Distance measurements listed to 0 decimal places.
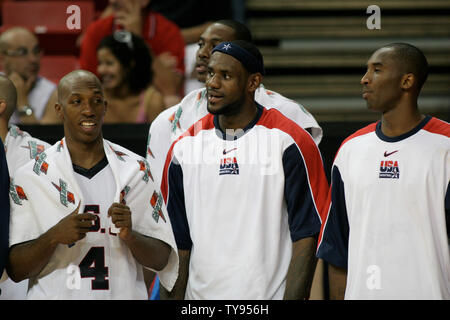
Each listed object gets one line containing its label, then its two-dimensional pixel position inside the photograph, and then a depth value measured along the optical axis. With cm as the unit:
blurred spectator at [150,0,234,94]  1489
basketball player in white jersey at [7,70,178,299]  780
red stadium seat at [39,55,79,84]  1495
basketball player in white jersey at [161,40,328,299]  855
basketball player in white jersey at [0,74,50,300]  928
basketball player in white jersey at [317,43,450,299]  801
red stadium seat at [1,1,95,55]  1517
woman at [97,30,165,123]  1248
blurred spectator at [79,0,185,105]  1334
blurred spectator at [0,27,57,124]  1277
